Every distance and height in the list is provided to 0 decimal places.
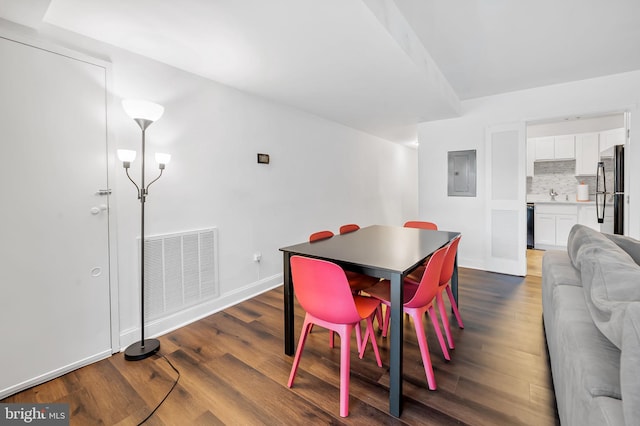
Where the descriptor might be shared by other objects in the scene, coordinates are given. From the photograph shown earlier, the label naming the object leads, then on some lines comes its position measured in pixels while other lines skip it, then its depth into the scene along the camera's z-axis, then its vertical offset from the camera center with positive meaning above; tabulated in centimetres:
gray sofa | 76 -47
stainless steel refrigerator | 363 +26
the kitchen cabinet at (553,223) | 519 -25
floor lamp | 194 +35
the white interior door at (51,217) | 174 -4
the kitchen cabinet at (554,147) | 543 +121
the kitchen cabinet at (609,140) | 459 +118
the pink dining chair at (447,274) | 207 -49
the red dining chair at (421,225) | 334 -18
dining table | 154 -30
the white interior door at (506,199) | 388 +15
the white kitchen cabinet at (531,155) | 575 +112
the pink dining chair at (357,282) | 211 -56
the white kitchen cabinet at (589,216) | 471 -11
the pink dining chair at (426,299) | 168 -56
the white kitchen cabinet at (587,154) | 520 +103
